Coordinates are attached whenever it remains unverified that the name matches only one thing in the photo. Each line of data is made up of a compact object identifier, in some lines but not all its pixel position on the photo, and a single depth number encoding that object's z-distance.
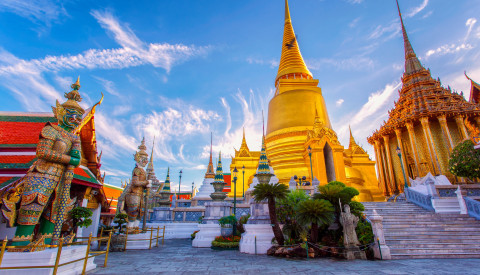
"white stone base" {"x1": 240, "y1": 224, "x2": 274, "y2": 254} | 8.04
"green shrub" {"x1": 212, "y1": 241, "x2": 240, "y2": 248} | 9.46
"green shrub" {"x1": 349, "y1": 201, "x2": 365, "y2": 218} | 8.60
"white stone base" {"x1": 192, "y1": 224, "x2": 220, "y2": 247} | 10.36
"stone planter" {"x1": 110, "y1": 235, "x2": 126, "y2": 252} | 8.91
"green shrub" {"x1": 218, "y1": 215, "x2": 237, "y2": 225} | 10.42
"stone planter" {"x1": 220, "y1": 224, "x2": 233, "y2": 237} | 10.80
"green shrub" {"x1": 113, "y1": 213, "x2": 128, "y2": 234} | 9.27
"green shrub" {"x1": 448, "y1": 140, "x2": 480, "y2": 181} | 12.30
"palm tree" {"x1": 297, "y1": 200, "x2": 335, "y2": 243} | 6.90
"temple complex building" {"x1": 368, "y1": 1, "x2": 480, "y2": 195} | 18.09
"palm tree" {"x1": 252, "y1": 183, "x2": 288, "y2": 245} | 7.54
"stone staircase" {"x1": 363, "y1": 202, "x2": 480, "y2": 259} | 7.30
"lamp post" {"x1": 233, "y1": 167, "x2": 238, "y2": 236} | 10.92
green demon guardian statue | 4.34
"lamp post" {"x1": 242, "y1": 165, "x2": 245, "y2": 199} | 21.05
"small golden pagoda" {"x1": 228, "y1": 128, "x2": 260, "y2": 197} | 22.30
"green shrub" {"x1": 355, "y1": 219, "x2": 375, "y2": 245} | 7.55
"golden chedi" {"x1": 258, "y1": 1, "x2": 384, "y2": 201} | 18.30
